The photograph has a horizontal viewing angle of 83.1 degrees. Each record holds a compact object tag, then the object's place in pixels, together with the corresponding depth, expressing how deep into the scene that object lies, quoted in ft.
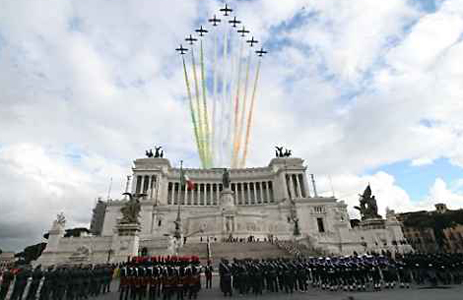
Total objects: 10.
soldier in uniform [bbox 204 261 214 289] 51.77
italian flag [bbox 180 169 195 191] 140.05
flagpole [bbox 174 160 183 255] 108.63
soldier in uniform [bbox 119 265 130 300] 38.50
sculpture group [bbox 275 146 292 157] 258.28
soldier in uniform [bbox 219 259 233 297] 41.62
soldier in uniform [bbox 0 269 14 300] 36.68
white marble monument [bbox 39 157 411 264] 95.09
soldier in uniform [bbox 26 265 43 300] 37.50
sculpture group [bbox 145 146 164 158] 245.86
